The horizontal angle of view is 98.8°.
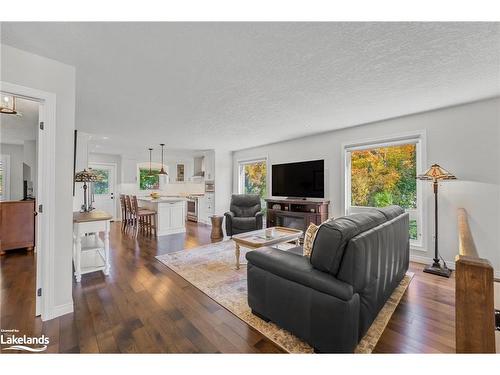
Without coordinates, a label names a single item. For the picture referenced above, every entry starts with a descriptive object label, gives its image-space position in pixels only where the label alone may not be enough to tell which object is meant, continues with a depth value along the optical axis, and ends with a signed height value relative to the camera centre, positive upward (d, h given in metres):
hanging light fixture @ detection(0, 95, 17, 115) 2.37 +1.01
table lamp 3.16 +0.17
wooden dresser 3.63 -0.64
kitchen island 5.30 -0.65
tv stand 4.31 -0.48
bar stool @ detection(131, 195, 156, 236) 5.42 -0.77
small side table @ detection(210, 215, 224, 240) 5.06 -0.91
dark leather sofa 1.41 -0.70
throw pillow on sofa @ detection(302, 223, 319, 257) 1.97 -0.47
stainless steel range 7.61 -0.68
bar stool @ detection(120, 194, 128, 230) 6.25 -0.64
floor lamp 2.83 -0.07
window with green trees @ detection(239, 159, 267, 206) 6.14 +0.37
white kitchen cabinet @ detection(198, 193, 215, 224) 6.87 -0.61
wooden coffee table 2.89 -0.71
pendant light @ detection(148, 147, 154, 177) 7.74 +0.57
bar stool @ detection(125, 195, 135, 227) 5.87 -0.68
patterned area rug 1.66 -1.15
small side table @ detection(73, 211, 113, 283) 2.70 -0.77
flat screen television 4.50 +0.22
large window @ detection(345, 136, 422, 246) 3.51 +0.23
